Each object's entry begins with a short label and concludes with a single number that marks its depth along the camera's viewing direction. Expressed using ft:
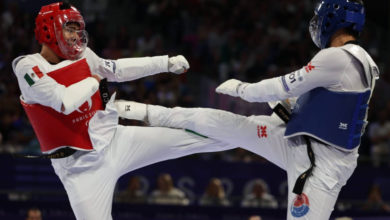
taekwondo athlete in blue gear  39.91
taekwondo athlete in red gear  41.96
